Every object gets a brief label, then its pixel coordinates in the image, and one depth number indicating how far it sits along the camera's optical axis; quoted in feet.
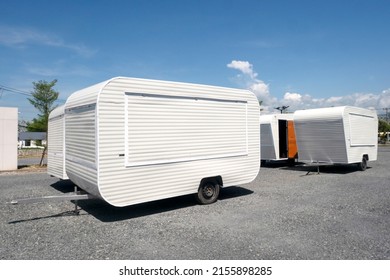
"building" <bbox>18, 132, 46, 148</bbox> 249.06
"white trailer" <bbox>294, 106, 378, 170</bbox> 44.45
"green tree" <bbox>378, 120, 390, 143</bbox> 177.17
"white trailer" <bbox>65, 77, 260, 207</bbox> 20.47
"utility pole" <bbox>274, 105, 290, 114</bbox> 157.17
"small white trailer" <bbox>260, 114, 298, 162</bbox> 54.34
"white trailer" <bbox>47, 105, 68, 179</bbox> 30.40
